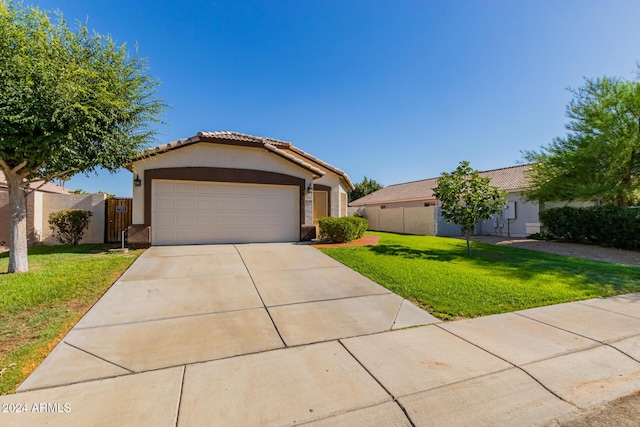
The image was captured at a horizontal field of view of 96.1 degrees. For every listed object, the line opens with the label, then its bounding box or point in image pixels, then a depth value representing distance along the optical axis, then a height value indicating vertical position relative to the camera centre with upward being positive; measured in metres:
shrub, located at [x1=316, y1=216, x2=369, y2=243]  11.83 -0.49
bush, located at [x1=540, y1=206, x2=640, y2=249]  11.68 -0.37
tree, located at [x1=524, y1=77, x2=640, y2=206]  12.30 +2.98
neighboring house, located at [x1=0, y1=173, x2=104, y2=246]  11.18 +0.24
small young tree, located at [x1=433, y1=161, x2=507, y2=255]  9.95 +0.71
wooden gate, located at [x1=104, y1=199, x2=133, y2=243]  12.43 -0.09
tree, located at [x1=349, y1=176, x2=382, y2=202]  40.91 +4.15
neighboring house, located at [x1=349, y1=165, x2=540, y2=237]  17.19 +0.06
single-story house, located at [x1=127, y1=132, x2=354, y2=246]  10.59 +0.99
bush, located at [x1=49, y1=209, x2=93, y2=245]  11.55 -0.24
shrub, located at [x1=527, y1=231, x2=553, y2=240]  14.98 -1.04
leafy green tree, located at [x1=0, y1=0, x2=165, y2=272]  5.93 +2.67
